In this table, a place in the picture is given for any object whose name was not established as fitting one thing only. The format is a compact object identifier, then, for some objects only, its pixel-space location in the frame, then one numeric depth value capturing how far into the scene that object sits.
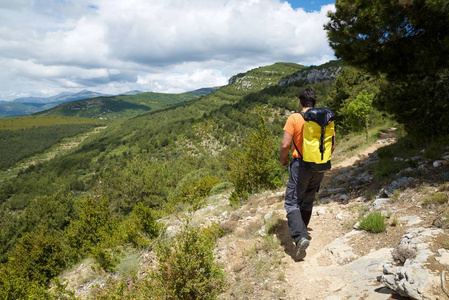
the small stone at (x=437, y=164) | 5.47
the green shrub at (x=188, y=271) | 3.52
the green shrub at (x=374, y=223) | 3.99
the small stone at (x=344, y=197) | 5.91
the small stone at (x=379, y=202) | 4.85
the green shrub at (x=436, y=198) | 4.06
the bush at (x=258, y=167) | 9.91
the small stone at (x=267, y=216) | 5.82
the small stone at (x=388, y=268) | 2.85
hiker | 3.80
